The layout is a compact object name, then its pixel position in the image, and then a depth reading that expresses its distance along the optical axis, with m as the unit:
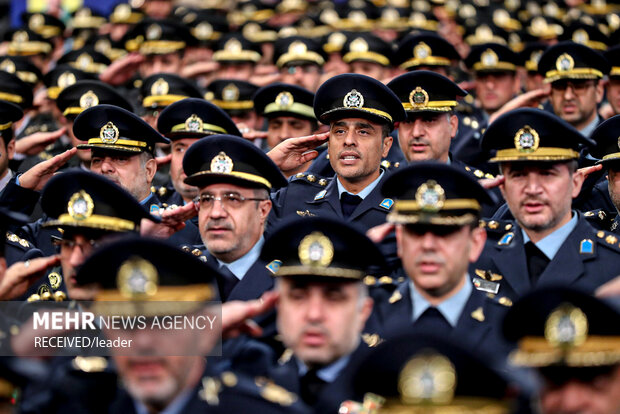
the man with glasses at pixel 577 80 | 18.73
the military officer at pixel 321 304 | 10.09
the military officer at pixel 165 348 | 8.96
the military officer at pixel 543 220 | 12.87
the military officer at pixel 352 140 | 15.51
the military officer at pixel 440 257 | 10.99
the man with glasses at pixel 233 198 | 13.52
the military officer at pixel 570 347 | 8.34
